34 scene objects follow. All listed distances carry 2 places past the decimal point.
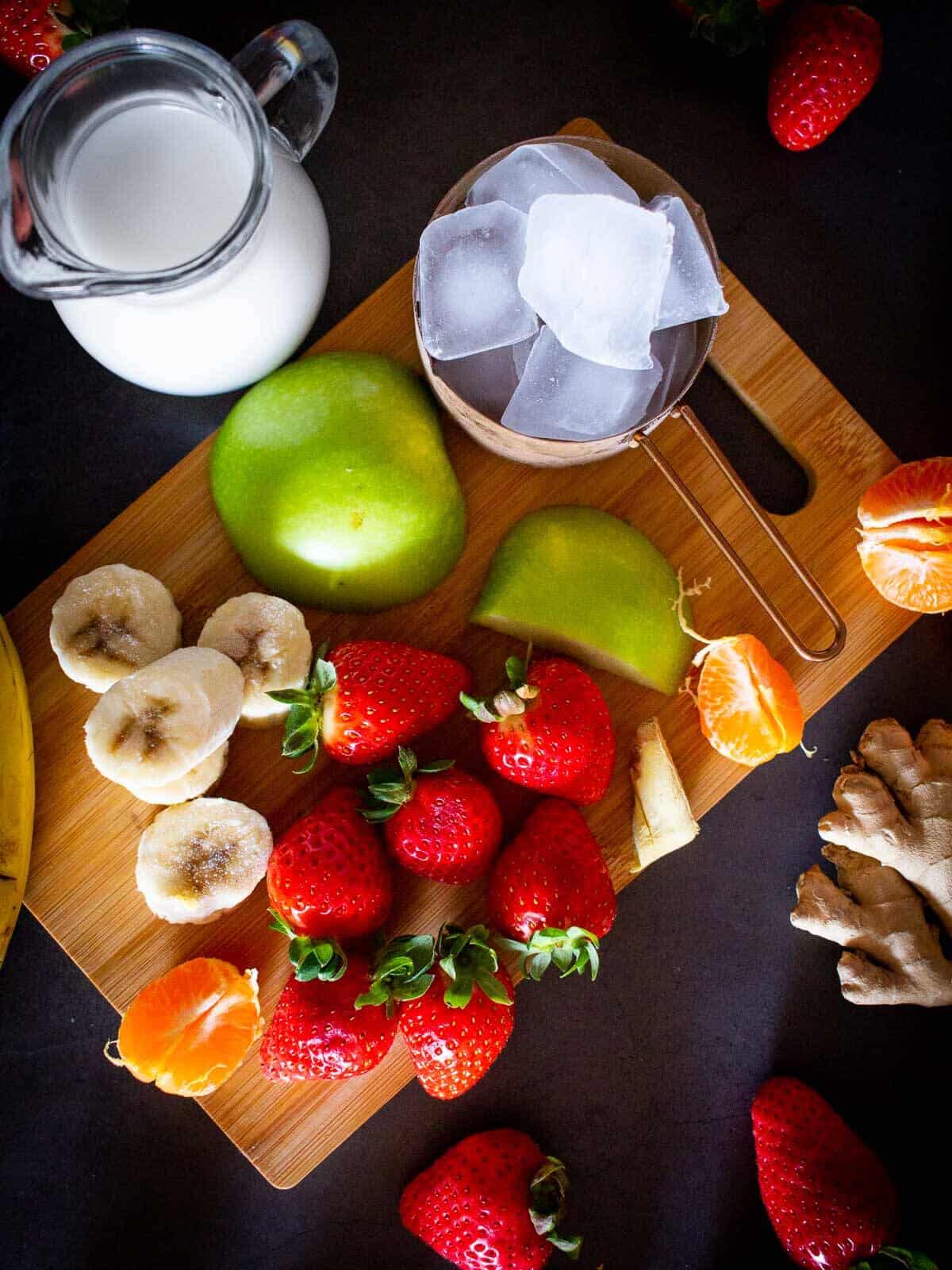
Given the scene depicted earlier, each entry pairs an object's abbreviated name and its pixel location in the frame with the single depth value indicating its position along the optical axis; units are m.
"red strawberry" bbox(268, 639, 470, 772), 0.26
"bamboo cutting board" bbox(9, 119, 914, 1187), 0.29
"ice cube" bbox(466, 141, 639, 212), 0.25
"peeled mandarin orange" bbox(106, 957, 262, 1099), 0.27
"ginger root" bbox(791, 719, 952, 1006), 0.31
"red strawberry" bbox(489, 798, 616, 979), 0.26
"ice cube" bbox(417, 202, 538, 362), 0.25
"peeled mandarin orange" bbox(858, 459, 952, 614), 0.28
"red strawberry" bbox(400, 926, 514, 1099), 0.26
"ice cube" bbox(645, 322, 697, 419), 0.27
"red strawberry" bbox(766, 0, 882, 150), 0.32
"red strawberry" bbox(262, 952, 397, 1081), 0.26
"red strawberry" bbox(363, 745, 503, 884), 0.27
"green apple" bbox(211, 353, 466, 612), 0.27
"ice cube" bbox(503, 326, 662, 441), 0.25
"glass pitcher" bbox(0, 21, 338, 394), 0.20
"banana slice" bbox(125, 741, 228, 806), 0.27
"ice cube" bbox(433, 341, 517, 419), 0.26
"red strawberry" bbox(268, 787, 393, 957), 0.26
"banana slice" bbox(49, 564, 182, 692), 0.27
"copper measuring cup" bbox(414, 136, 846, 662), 0.26
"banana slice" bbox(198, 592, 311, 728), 0.27
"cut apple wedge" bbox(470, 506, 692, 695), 0.28
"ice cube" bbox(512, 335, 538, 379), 0.27
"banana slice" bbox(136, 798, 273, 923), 0.27
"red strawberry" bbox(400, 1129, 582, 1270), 0.29
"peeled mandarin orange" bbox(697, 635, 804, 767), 0.28
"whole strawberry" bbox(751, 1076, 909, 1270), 0.30
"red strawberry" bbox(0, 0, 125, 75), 0.30
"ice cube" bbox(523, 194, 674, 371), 0.24
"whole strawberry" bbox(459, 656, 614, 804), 0.27
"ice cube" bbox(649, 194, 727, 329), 0.25
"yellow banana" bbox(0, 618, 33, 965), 0.26
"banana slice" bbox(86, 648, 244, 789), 0.25
